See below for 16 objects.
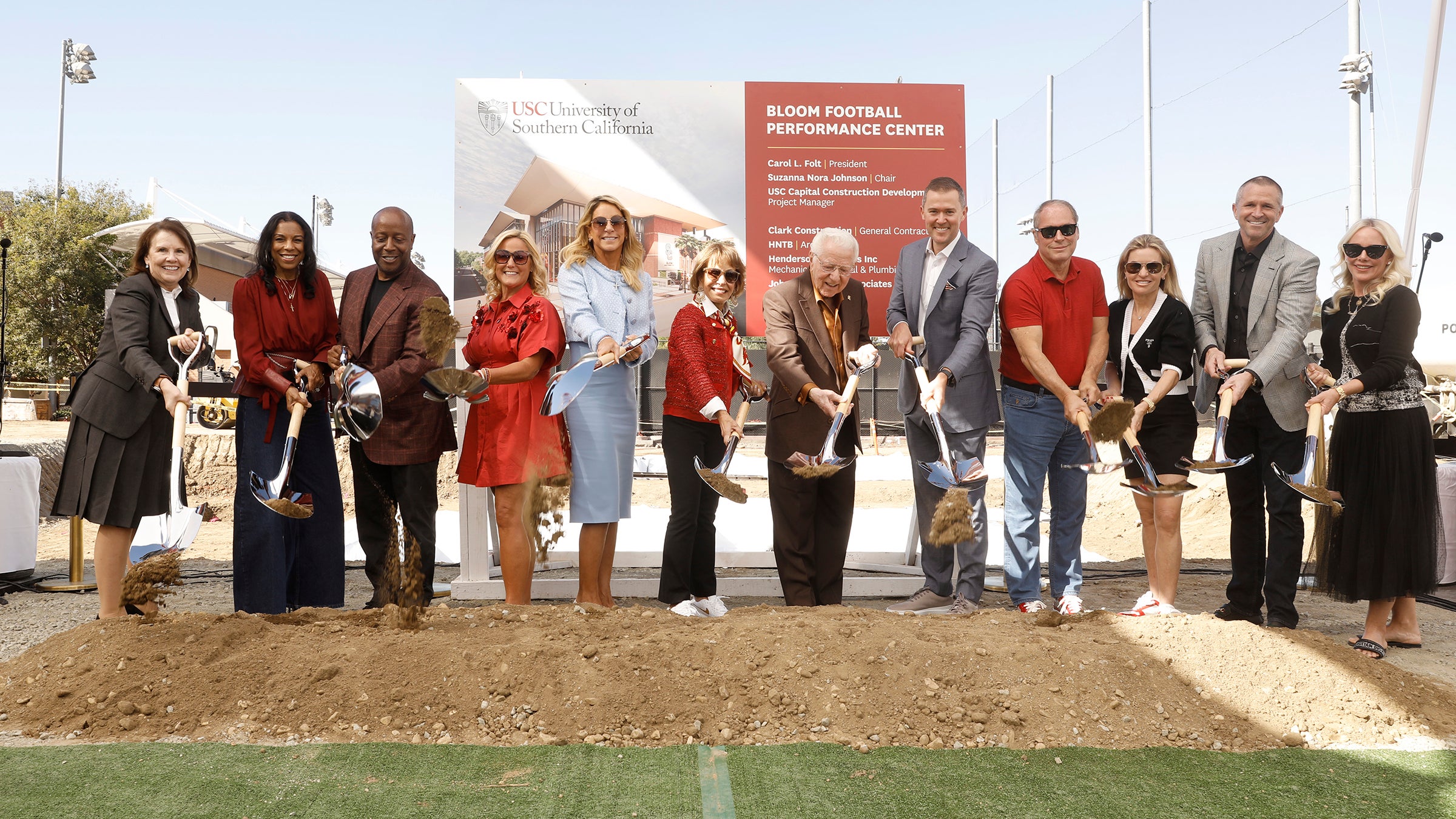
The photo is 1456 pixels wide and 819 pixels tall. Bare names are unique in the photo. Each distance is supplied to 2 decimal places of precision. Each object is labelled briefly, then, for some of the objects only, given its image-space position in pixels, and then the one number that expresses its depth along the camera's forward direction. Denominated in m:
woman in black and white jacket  3.50
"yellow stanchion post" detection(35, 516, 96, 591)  4.61
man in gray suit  3.71
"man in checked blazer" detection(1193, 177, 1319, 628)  3.51
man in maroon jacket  3.59
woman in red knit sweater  3.62
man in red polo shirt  3.64
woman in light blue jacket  3.42
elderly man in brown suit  3.61
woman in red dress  3.39
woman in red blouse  3.38
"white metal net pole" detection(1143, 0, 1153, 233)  14.78
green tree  18.66
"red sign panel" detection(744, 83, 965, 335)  5.04
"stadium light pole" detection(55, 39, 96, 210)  23.05
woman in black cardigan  3.32
